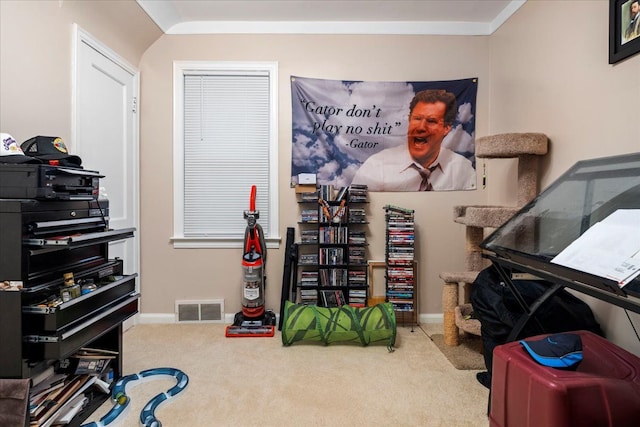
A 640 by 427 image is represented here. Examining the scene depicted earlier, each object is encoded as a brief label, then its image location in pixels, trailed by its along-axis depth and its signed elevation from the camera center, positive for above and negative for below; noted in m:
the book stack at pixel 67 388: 1.51 -0.88
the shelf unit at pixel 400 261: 2.99 -0.46
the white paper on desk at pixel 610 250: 1.00 -0.13
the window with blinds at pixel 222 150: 3.16 +0.50
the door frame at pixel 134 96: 2.31 +0.76
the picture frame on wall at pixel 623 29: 1.72 +0.92
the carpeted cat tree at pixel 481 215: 2.25 -0.05
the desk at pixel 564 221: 1.24 -0.05
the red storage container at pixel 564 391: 1.13 -0.62
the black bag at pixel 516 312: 1.83 -0.55
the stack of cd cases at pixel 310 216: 3.04 -0.08
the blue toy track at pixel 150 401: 1.71 -1.05
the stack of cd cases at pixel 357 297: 2.99 -0.77
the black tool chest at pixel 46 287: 1.39 -0.35
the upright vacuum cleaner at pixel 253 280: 2.90 -0.62
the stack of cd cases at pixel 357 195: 3.02 +0.10
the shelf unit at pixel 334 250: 2.99 -0.37
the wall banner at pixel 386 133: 3.17 +0.67
